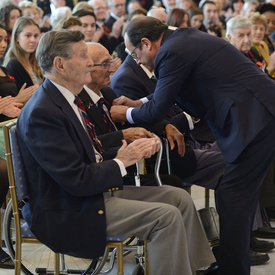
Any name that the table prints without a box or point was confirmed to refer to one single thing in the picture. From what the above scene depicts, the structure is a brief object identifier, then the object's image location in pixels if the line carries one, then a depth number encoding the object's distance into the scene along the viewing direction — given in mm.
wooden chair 4547
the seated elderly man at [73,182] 4352
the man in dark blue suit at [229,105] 5172
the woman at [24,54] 8812
